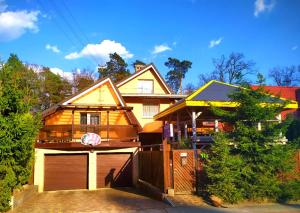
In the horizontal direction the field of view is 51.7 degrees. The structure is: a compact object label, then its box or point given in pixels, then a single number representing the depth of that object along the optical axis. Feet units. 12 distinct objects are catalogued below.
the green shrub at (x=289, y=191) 40.11
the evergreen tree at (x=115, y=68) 167.57
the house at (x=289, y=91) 111.61
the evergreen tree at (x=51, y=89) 139.44
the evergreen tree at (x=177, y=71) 206.44
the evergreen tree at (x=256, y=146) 40.04
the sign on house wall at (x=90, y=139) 61.00
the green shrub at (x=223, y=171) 39.29
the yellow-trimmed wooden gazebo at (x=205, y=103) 48.60
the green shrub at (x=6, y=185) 36.55
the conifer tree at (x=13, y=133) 37.27
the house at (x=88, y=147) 63.05
